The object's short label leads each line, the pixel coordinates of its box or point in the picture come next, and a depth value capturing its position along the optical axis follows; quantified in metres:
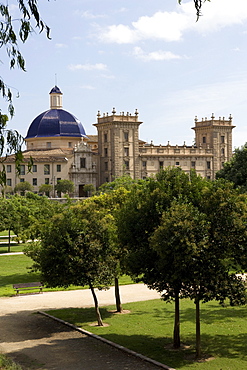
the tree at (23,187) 90.38
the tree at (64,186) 91.75
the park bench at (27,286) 27.91
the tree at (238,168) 43.84
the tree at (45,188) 91.12
